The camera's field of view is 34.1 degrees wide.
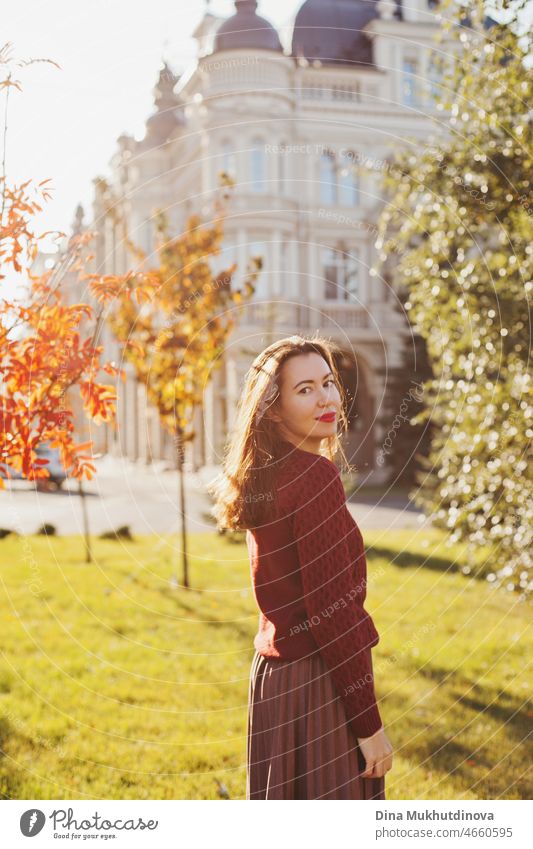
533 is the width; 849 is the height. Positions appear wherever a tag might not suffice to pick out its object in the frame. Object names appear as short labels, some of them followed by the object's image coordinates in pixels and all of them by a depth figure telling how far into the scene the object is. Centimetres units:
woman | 231
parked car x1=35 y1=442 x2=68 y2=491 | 1734
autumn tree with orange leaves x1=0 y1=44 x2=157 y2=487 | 336
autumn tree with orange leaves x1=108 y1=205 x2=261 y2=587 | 784
